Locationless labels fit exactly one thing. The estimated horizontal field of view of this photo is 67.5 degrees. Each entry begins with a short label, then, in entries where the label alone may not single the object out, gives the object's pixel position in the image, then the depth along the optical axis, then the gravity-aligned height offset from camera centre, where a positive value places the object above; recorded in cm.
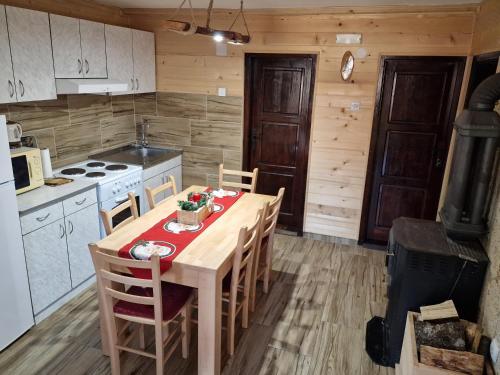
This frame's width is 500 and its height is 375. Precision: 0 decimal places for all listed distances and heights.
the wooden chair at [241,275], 229 -121
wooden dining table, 210 -98
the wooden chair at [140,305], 193 -124
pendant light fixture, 218 +35
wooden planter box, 260 -86
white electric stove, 332 -84
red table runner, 217 -93
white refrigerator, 232 -117
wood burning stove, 206 -86
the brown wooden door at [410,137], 365 -39
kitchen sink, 405 -76
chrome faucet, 465 -57
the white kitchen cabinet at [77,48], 304 +31
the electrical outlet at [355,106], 385 -11
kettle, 284 -37
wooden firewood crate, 179 -125
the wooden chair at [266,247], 277 -123
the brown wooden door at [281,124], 406 -35
